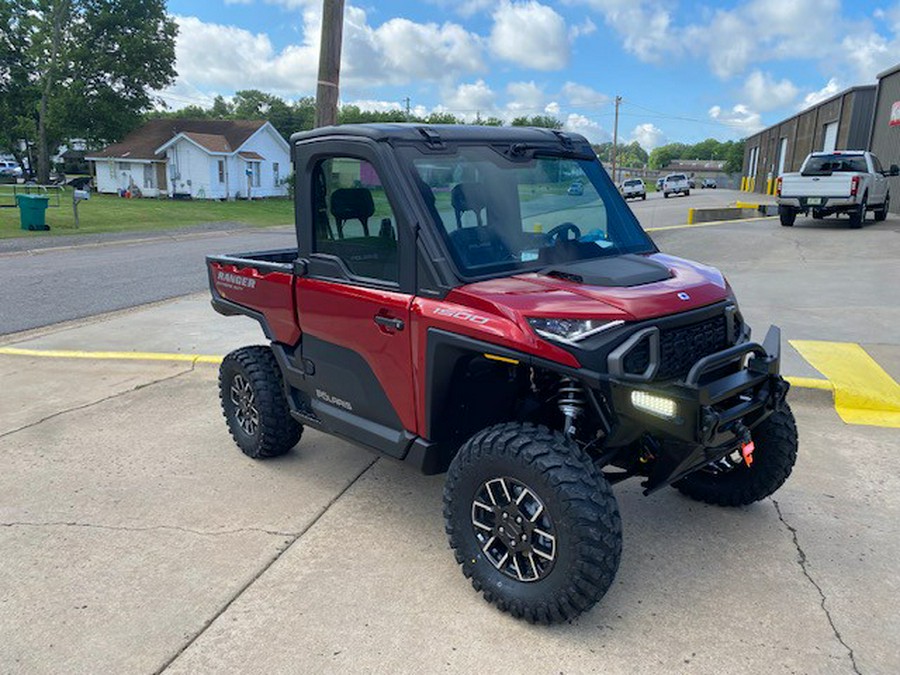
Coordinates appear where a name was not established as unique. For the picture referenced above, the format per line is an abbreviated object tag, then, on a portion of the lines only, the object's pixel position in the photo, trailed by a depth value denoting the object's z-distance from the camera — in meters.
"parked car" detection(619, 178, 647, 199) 47.89
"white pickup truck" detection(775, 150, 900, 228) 17.03
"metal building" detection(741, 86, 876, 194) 33.16
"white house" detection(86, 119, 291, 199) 45.81
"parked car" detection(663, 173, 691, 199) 53.88
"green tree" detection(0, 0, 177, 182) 45.69
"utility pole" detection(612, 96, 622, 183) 81.84
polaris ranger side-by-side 2.77
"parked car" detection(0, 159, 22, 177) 62.78
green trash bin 21.87
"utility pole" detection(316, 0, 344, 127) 8.17
